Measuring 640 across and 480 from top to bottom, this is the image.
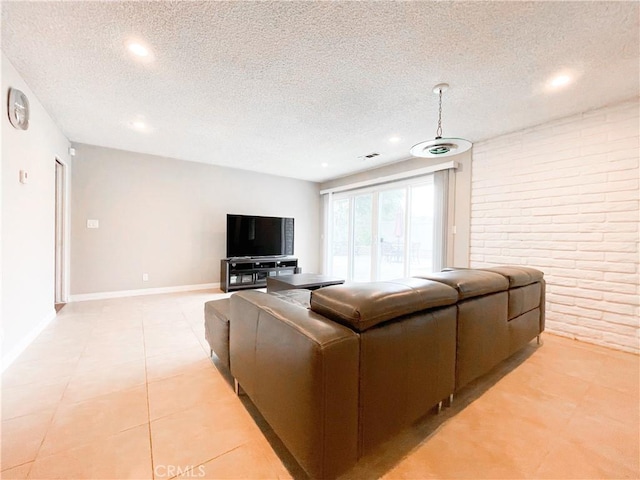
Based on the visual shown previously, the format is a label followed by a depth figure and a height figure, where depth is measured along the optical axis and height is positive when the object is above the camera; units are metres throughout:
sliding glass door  4.30 +0.16
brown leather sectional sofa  0.98 -0.54
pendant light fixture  2.04 +0.75
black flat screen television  5.07 +0.03
